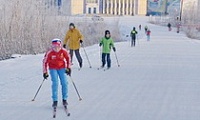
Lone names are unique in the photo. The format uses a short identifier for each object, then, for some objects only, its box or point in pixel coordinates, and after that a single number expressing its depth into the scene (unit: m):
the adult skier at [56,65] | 9.49
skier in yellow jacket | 17.59
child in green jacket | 18.38
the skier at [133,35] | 35.16
